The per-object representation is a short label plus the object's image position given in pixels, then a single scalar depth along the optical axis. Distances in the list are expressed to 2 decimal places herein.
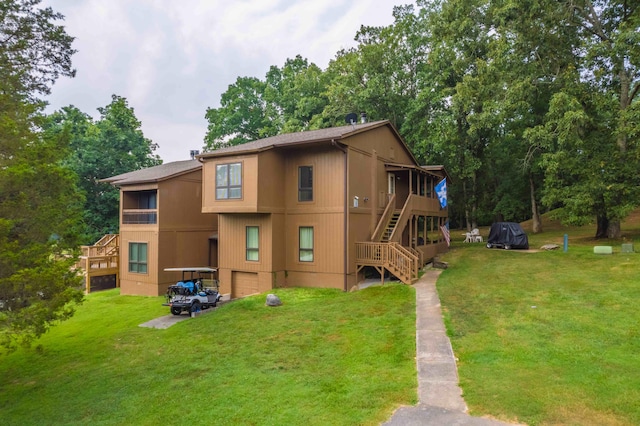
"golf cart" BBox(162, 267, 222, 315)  13.71
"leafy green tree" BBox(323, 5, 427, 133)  29.95
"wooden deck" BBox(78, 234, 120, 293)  21.39
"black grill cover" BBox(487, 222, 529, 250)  22.28
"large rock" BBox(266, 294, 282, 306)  13.39
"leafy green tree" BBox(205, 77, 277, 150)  40.44
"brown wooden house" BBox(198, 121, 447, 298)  15.21
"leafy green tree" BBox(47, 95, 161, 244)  30.75
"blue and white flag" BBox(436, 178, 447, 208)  19.50
